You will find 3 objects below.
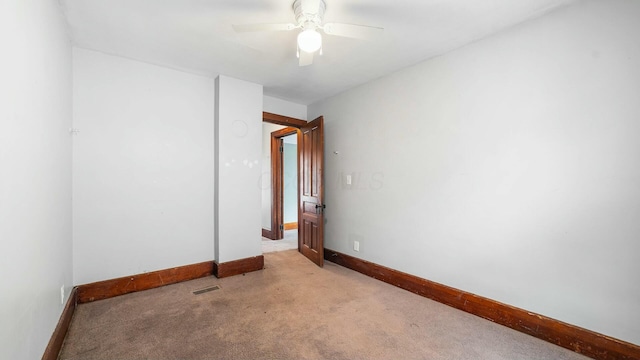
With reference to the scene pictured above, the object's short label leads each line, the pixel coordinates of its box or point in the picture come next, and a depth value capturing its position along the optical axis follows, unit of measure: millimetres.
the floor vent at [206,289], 2753
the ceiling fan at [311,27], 1762
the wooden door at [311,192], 3670
